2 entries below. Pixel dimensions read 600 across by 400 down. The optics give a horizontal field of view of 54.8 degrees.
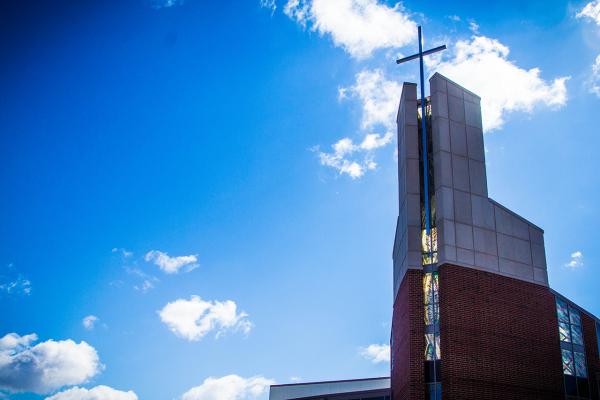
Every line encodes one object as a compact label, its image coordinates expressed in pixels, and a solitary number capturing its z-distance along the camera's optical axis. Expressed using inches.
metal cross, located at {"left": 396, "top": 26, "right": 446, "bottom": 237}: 961.5
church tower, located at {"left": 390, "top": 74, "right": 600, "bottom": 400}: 854.5
